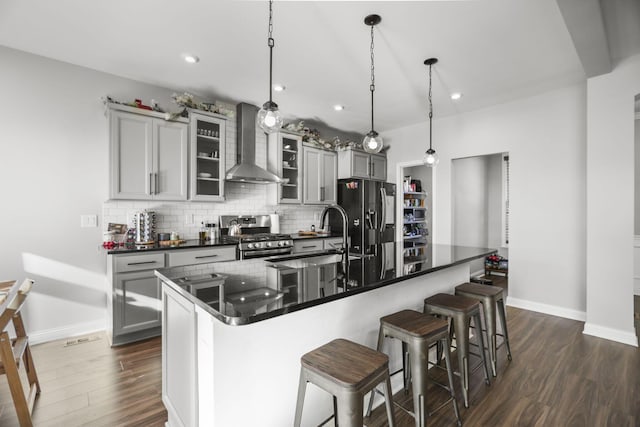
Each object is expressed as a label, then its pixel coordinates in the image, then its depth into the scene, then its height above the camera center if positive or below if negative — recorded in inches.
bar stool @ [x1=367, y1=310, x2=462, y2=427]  58.4 -27.7
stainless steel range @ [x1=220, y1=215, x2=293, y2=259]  139.9 -12.3
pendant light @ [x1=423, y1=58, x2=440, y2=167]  123.2 +23.9
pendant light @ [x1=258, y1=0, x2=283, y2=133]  72.1 +24.8
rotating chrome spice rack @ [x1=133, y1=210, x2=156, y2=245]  125.8 -6.1
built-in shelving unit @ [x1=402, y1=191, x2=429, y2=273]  231.3 -5.1
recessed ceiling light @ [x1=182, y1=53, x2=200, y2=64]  112.6 +62.5
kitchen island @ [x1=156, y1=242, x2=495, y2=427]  47.6 -23.5
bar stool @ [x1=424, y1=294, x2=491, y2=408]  74.3 -28.3
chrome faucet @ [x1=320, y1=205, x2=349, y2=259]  78.4 -3.7
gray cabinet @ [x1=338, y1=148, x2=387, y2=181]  199.3 +35.1
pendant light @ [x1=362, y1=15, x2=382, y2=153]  102.3 +25.6
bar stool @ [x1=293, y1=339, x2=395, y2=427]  43.7 -26.2
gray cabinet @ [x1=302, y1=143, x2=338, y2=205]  185.8 +25.2
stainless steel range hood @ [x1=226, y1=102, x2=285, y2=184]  150.1 +37.2
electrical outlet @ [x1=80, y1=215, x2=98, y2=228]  120.8 -3.3
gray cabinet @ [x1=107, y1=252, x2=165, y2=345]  108.0 -33.0
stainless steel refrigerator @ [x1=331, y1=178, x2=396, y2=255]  191.8 +2.2
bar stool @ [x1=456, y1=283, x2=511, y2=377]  89.3 -29.8
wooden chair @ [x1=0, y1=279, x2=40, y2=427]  59.7 -31.7
